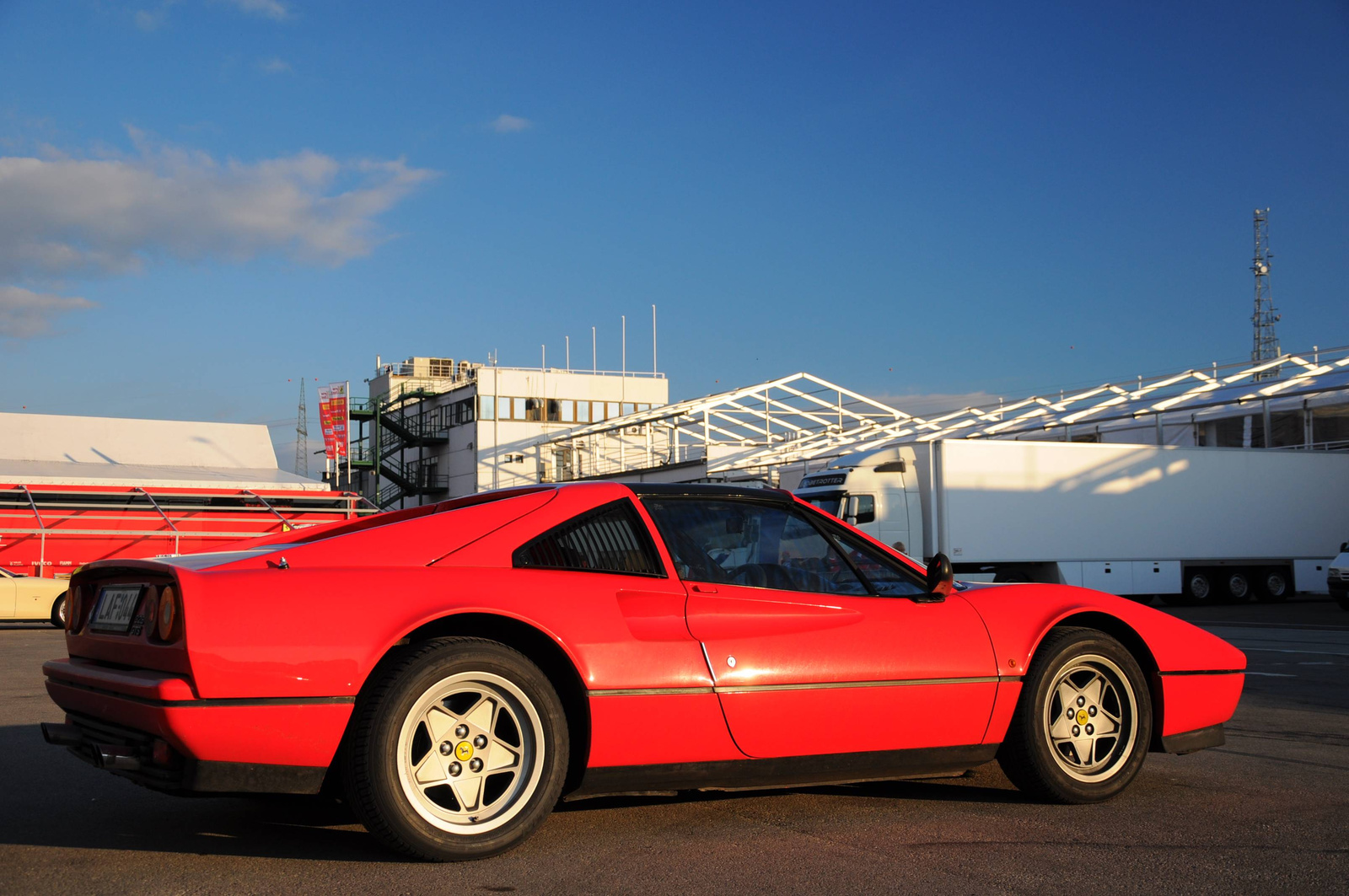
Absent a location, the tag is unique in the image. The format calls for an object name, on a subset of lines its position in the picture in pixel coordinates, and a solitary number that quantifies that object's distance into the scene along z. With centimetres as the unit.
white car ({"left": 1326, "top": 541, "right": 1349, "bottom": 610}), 2111
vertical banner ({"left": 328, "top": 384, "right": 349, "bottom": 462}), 4941
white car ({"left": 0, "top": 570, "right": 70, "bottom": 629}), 1850
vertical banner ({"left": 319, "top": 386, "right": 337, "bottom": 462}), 4956
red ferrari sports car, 357
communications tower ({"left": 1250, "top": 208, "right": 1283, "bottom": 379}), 6625
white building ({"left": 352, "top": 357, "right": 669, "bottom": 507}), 5528
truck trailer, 2102
